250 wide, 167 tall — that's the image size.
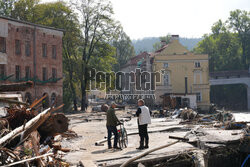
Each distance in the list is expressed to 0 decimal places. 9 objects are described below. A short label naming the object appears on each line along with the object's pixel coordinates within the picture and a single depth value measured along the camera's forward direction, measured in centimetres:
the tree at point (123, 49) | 8506
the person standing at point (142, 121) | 1207
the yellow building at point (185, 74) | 5291
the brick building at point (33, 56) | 3372
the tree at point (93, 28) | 4622
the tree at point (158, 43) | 9028
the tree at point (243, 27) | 7306
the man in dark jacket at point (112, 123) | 1262
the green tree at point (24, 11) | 4466
